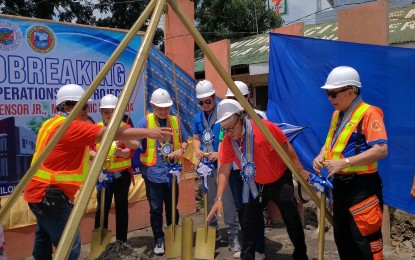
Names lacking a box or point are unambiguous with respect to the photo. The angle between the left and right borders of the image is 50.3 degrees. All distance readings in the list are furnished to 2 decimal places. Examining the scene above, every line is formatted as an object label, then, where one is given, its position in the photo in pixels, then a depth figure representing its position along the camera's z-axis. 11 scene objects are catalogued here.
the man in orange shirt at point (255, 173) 3.90
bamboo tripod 2.21
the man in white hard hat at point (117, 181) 4.84
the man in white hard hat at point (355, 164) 3.17
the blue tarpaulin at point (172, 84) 6.39
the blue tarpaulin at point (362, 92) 4.01
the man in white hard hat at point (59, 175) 3.32
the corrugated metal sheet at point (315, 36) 11.22
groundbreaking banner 4.98
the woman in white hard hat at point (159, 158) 4.89
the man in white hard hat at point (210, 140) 5.08
